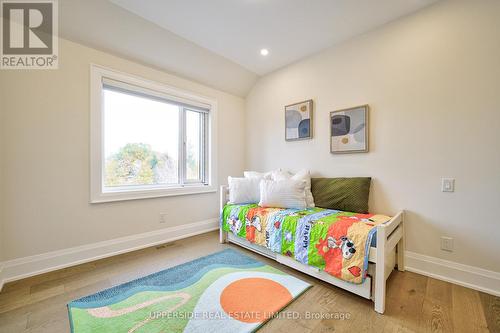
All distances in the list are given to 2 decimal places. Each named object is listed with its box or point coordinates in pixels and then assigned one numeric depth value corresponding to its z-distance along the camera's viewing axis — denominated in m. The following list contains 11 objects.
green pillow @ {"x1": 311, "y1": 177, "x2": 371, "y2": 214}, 2.19
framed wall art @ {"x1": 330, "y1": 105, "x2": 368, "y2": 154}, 2.28
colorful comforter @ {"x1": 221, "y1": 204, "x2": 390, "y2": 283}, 1.51
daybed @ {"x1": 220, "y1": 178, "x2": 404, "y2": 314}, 1.40
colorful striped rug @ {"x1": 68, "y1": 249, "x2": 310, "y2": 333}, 1.28
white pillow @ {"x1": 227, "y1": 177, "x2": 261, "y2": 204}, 2.66
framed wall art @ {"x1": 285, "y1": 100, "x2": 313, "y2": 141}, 2.77
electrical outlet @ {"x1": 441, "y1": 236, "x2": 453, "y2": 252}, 1.81
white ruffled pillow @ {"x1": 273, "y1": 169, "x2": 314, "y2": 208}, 2.45
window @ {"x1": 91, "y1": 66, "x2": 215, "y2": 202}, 2.23
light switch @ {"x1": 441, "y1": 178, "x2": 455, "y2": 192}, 1.81
